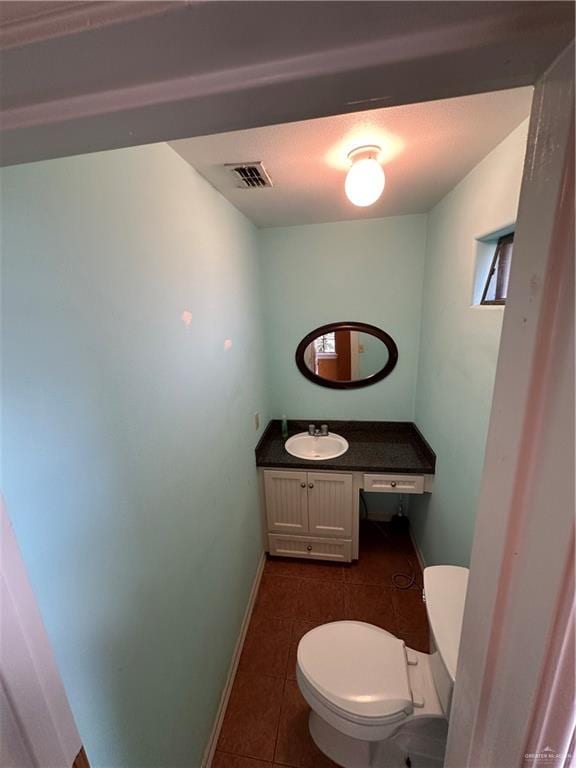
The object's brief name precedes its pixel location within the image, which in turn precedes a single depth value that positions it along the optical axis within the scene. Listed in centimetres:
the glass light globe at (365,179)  112
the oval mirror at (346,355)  216
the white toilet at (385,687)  98
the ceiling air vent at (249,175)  119
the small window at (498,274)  121
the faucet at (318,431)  226
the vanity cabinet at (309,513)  195
